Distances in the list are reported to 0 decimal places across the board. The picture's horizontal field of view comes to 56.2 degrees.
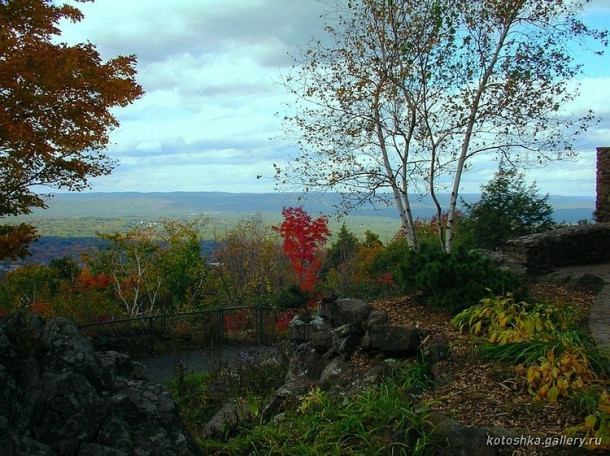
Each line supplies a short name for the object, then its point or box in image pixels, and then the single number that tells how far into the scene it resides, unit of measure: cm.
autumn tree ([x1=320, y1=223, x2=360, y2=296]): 1889
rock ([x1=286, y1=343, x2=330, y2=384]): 715
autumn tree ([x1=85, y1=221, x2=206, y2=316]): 1784
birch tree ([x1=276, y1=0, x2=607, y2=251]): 1121
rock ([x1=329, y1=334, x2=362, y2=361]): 668
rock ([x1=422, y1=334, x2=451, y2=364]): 570
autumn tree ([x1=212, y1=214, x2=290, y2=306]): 1898
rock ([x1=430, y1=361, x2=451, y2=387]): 522
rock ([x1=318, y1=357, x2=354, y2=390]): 609
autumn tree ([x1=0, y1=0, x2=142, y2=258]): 940
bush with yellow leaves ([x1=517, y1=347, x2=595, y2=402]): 456
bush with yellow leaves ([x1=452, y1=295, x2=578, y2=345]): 572
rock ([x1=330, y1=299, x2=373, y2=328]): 749
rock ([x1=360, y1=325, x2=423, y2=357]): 599
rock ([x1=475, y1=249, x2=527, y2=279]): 970
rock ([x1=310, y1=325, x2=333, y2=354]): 741
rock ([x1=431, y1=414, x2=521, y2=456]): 394
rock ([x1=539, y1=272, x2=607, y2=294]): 879
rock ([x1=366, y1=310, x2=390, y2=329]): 669
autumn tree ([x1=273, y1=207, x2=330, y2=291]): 1781
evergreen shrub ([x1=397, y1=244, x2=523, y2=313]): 726
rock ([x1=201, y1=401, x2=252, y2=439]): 516
